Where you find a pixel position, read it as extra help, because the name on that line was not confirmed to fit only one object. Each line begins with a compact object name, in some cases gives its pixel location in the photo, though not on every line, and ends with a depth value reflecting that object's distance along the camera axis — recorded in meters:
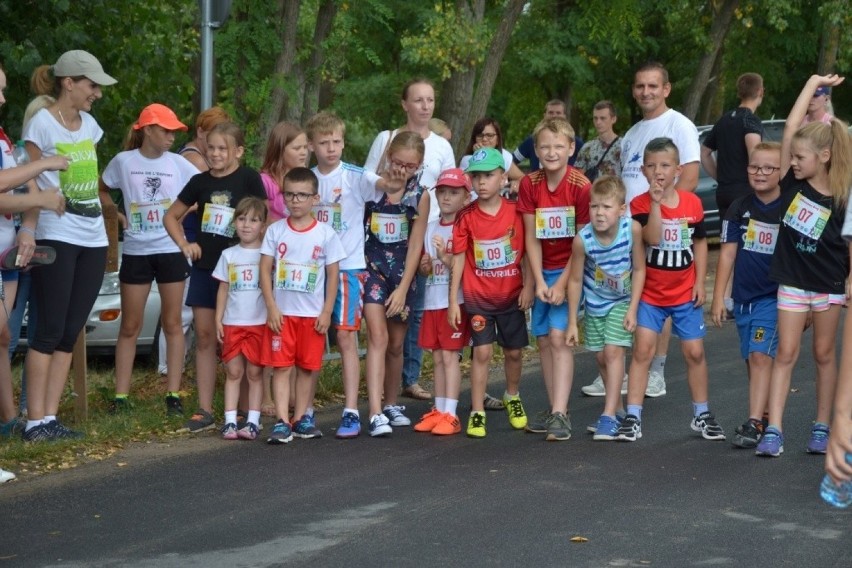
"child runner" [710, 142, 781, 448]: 8.06
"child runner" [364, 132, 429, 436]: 8.70
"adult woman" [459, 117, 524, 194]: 10.33
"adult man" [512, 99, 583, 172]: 11.41
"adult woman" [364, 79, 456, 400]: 9.04
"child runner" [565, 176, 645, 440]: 8.24
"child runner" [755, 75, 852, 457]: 7.62
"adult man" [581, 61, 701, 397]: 9.16
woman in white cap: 8.17
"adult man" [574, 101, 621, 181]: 10.59
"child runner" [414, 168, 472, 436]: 8.67
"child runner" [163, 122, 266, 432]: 8.72
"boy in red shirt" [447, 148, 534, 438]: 8.57
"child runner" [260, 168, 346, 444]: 8.41
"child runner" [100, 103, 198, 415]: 9.02
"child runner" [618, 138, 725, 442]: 8.29
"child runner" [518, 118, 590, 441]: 8.45
